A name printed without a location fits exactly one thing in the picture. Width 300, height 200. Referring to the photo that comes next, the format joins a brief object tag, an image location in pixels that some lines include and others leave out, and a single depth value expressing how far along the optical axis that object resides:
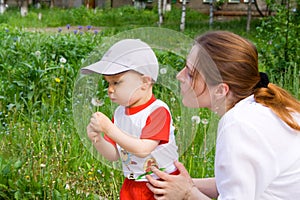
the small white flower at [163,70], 2.00
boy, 1.88
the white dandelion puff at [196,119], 2.13
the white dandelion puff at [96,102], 2.07
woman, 1.92
